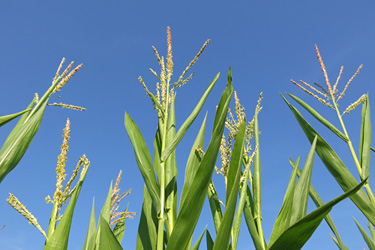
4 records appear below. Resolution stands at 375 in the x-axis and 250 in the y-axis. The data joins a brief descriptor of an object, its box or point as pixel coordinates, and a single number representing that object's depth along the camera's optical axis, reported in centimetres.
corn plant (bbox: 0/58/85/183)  138
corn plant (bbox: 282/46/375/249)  188
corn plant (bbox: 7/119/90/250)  128
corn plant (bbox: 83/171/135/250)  120
